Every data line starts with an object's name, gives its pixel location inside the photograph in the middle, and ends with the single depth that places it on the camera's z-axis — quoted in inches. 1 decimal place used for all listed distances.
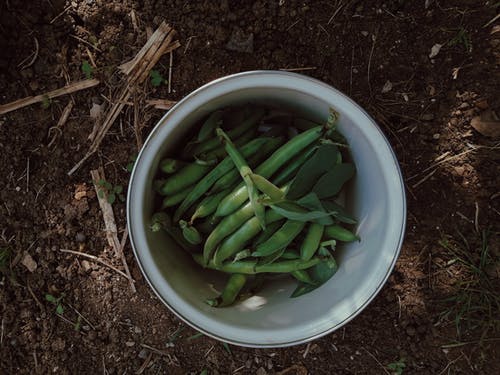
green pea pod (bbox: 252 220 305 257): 19.1
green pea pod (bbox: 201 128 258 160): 20.1
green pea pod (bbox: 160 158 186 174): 19.4
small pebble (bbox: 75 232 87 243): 23.7
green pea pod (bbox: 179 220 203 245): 19.3
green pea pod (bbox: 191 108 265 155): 20.1
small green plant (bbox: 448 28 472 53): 22.2
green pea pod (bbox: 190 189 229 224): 19.7
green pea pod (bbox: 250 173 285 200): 18.7
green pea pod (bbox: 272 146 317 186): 19.4
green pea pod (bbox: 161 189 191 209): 20.1
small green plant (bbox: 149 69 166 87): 22.8
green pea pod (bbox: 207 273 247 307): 19.9
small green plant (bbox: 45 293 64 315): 23.8
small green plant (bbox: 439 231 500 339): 23.0
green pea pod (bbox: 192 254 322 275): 19.6
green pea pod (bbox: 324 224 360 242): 19.5
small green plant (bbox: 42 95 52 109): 23.3
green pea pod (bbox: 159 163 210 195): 19.7
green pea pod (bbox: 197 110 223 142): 19.8
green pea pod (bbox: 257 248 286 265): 19.5
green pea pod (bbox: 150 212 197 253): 19.1
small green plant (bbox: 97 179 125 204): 23.4
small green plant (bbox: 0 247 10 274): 23.8
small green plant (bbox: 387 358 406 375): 23.3
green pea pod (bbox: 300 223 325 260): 19.4
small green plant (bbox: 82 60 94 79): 23.0
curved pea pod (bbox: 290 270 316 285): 19.9
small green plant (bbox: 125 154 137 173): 23.1
